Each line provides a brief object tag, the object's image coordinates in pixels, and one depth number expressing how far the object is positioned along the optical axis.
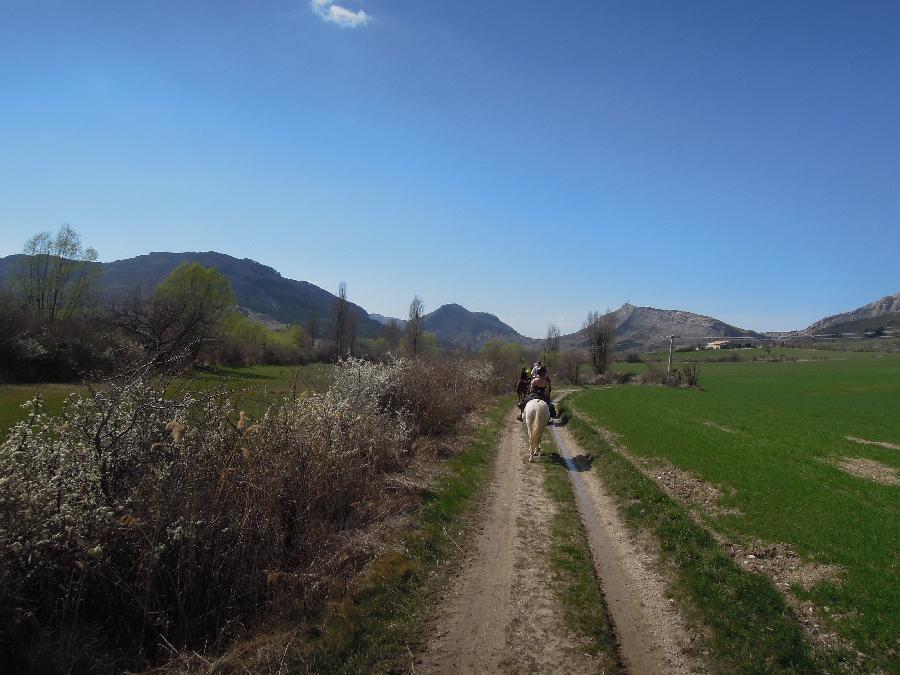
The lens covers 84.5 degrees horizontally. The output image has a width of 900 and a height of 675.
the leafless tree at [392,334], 79.26
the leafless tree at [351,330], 81.68
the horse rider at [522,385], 20.76
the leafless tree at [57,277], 49.34
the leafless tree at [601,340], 80.69
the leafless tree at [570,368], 75.56
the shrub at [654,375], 71.98
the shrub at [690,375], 65.44
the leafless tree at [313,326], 90.78
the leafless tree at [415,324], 70.79
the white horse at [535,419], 15.04
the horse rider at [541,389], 16.17
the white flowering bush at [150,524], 4.83
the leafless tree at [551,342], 81.32
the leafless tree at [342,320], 81.06
